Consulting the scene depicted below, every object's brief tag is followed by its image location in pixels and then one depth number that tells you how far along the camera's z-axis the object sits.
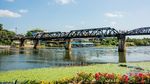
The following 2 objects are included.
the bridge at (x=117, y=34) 72.75
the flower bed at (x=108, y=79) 10.39
